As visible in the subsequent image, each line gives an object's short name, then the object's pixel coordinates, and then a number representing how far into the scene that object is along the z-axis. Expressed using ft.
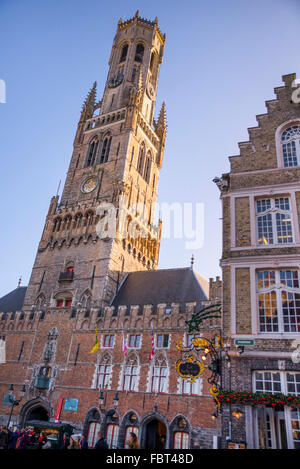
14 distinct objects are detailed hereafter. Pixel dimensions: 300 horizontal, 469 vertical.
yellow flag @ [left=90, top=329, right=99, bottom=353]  84.12
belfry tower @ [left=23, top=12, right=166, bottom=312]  107.76
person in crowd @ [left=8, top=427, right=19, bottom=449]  46.24
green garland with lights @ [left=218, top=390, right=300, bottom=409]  37.87
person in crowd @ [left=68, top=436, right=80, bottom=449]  35.84
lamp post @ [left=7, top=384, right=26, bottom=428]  90.58
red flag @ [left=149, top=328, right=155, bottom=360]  78.18
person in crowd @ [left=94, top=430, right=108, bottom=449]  29.26
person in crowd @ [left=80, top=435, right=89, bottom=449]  37.09
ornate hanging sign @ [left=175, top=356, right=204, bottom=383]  73.56
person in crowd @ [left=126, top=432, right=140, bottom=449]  28.43
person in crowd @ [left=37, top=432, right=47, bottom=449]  49.69
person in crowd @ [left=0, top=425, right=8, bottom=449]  40.32
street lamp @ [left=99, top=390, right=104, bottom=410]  78.84
